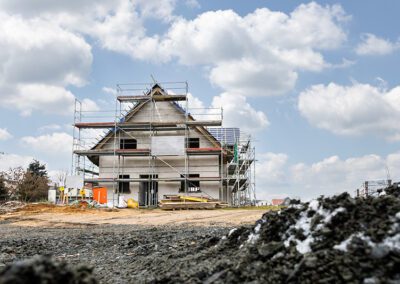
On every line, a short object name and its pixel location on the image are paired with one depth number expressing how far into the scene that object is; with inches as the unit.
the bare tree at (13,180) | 1620.3
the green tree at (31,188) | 1626.5
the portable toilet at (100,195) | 1220.1
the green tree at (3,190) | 1521.9
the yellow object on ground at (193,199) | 1126.2
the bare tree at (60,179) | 2023.1
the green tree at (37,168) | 2290.5
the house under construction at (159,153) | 1279.5
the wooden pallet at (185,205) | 1065.5
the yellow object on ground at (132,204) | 1182.3
